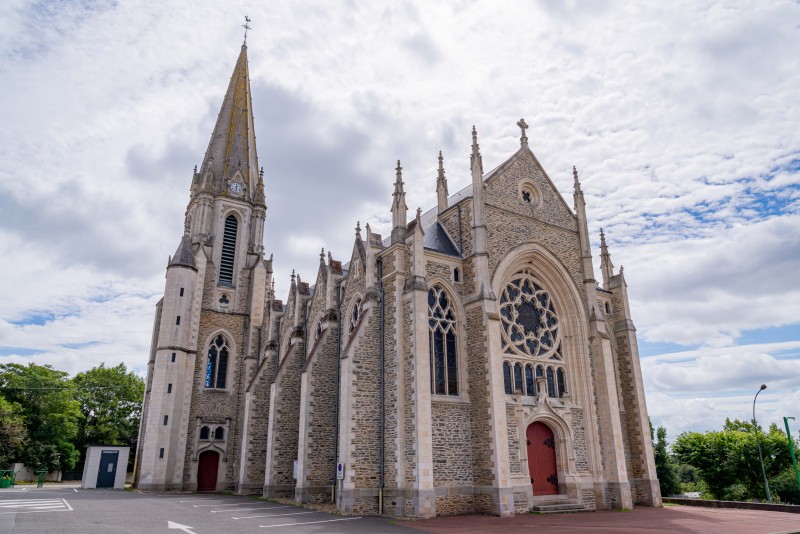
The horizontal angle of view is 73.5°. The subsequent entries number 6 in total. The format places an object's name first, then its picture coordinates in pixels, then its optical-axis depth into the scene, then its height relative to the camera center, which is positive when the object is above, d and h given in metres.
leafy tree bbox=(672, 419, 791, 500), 30.48 -0.97
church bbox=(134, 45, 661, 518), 18.80 +2.62
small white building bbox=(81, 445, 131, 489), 32.62 -1.12
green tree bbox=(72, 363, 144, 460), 49.59 +3.80
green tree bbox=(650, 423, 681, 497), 32.56 -1.81
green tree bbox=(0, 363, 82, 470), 42.59 +2.94
